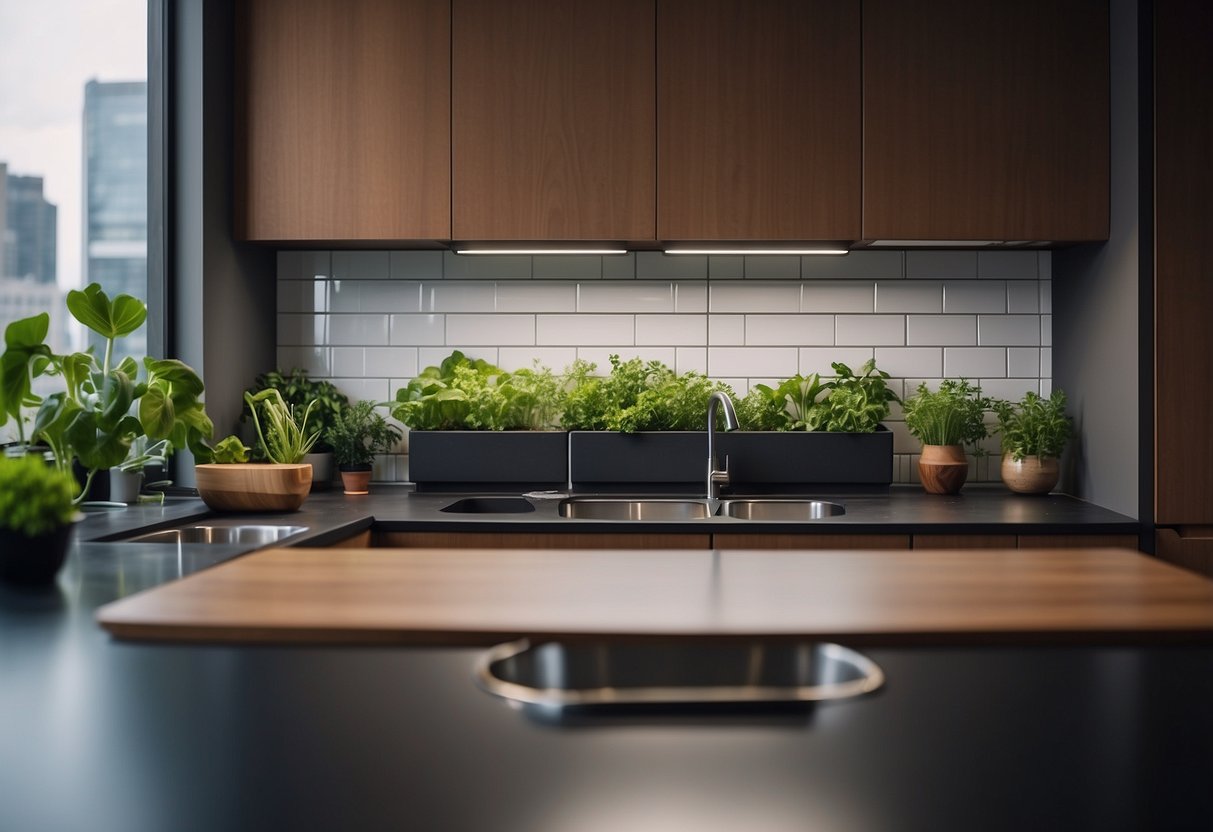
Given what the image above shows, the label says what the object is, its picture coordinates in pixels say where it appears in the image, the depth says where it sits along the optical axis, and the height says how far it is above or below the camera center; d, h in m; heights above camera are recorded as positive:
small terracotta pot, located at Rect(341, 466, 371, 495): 3.01 -0.15
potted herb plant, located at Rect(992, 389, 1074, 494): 2.91 -0.04
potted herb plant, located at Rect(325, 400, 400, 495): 3.05 -0.03
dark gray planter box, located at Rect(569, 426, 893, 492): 2.96 -0.09
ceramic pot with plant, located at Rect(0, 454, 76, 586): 1.42 -0.13
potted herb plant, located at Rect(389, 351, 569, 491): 2.99 -0.04
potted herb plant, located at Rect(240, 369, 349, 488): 3.10 +0.07
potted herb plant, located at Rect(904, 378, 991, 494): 2.97 -0.01
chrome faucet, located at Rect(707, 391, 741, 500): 2.86 -0.12
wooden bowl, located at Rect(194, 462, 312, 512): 2.51 -0.14
